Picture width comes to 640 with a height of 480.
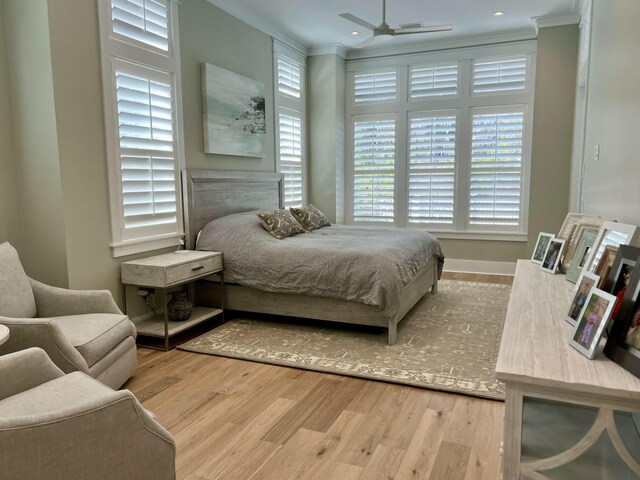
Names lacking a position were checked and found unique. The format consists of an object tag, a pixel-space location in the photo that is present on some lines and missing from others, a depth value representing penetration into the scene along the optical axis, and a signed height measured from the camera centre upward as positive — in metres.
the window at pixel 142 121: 3.55 +0.48
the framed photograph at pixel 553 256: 2.65 -0.41
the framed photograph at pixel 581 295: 1.60 -0.38
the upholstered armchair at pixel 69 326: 2.24 -0.77
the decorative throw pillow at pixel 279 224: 4.31 -0.38
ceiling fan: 4.27 +1.41
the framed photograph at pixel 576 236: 2.48 -0.28
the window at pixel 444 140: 6.05 +0.57
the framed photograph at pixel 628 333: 1.26 -0.41
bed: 3.59 -0.66
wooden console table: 1.21 -0.60
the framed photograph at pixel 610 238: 1.73 -0.21
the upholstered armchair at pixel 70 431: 1.30 -0.75
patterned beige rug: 3.01 -1.20
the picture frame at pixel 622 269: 1.47 -0.27
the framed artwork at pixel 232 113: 4.57 +0.71
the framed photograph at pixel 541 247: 2.94 -0.40
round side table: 1.92 -0.62
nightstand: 3.49 -0.73
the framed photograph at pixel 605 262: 1.61 -0.28
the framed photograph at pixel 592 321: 1.35 -0.40
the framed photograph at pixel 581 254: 2.32 -0.35
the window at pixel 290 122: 5.89 +0.78
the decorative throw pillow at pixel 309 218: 5.02 -0.37
